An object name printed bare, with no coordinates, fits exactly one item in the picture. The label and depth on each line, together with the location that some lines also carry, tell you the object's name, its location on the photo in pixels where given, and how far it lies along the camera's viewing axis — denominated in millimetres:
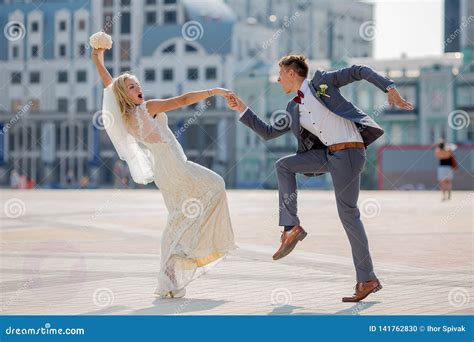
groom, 11943
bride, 12734
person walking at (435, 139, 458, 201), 45899
